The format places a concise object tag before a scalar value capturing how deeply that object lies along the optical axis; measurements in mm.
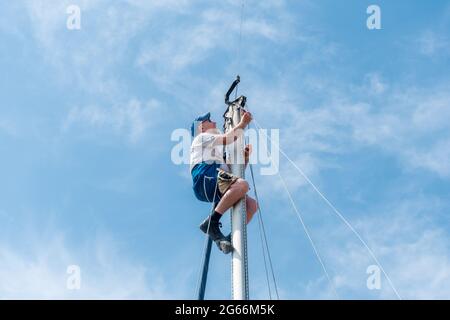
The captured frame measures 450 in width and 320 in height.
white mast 8898
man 9961
